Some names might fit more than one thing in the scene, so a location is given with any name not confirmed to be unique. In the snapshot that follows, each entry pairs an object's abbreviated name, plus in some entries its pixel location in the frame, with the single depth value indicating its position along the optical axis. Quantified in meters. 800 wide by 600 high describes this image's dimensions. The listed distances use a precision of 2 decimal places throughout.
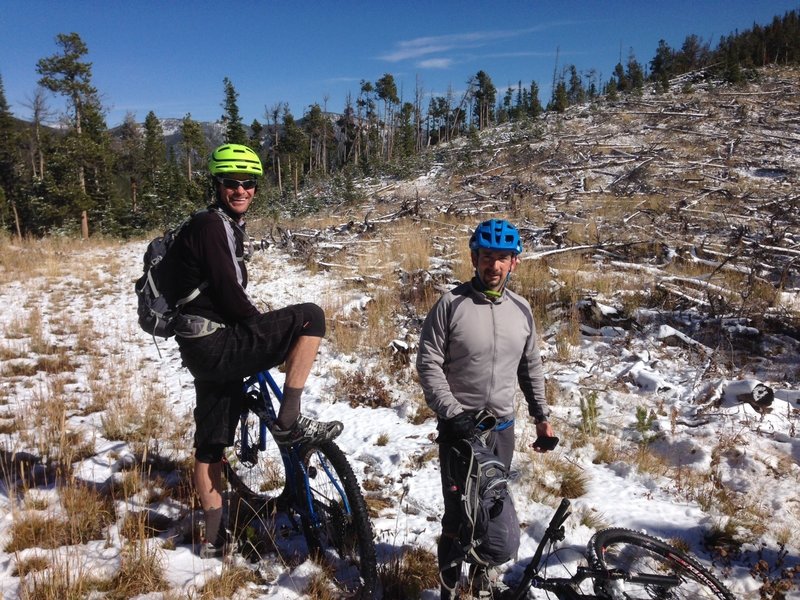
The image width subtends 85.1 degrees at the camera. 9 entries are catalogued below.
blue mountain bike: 2.42
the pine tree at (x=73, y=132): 25.12
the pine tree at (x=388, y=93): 59.47
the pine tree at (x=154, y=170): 34.44
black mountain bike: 2.11
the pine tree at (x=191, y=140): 39.16
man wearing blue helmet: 2.44
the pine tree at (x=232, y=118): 33.97
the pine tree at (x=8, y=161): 35.12
